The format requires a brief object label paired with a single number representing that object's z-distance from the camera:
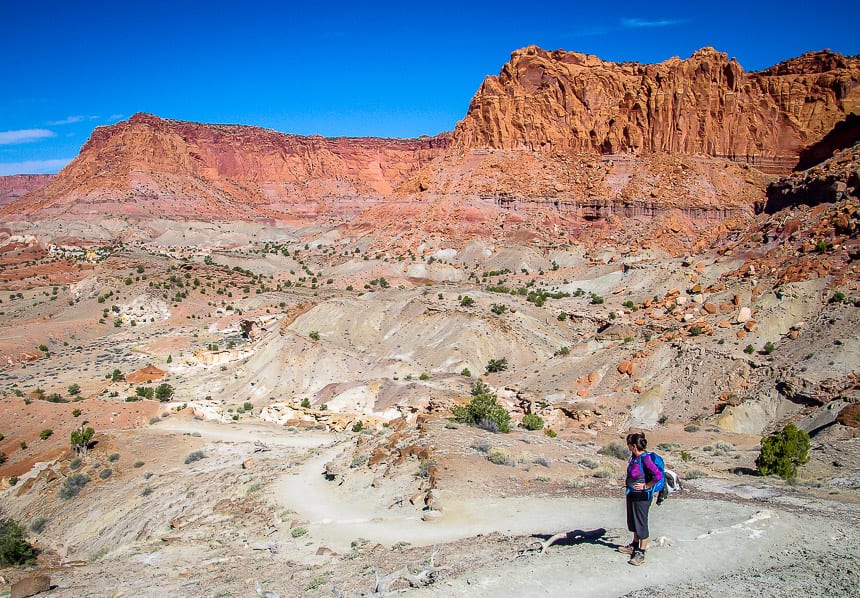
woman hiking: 8.05
